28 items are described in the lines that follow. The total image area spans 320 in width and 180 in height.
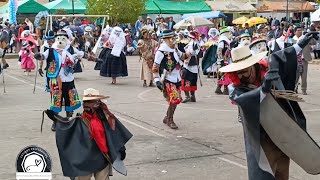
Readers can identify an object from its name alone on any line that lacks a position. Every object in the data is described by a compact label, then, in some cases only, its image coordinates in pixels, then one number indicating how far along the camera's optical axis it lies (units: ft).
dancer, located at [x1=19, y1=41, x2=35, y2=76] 62.49
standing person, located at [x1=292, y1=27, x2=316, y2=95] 44.46
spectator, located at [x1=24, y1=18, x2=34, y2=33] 91.66
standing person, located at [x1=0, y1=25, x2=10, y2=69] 84.99
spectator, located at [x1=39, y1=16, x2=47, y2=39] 96.43
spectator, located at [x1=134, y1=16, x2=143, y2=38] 94.85
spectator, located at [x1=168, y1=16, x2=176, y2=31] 100.27
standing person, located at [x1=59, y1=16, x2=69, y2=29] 78.14
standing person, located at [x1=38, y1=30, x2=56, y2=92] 37.48
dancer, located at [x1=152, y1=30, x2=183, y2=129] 31.63
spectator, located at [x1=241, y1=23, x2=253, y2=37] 90.00
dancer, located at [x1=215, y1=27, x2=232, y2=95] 43.82
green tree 100.89
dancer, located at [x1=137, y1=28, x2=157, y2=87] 51.16
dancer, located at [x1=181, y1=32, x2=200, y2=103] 41.52
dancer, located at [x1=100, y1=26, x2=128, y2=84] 53.26
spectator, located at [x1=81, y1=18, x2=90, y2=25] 101.40
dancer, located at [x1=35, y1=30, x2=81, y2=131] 31.12
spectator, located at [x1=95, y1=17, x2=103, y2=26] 100.56
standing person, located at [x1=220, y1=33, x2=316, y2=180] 14.84
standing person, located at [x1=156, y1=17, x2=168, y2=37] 86.94
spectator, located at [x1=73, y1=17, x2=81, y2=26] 98.24
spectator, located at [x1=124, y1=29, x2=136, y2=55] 78.74
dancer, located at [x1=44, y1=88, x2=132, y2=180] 18.01
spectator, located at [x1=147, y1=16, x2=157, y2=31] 93.61
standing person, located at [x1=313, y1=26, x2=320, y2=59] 75.94
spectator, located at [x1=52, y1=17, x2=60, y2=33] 74.44
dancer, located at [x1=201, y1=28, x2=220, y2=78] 50.60
